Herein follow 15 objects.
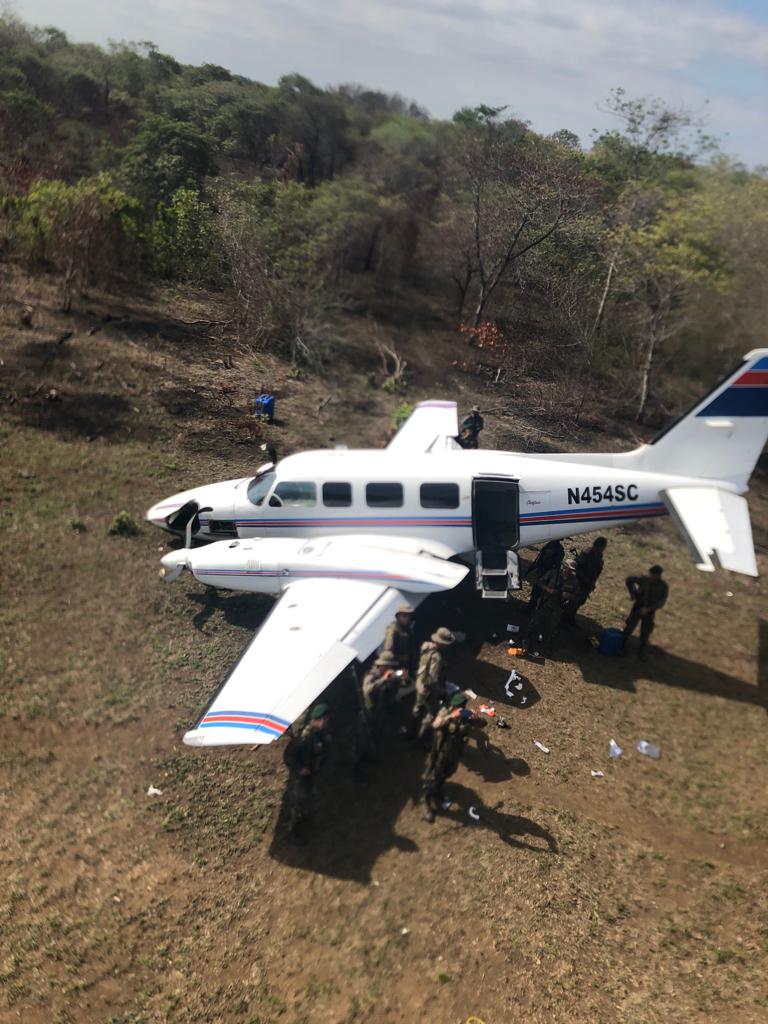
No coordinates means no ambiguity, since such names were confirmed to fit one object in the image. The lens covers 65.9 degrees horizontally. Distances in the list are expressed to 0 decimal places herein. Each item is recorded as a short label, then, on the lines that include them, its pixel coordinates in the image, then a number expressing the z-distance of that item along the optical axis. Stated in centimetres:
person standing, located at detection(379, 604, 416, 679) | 1044
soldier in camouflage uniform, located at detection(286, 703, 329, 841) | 853
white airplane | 1241
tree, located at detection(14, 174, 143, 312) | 2444
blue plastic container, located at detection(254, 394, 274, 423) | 2180
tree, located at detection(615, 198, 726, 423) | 2312
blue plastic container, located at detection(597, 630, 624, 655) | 1300
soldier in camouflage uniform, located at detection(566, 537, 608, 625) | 1289
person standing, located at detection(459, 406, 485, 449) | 1783
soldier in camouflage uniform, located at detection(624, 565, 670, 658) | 1239
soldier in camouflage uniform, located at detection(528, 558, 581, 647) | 1268
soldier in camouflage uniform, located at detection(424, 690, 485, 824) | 871
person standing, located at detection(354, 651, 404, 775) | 962
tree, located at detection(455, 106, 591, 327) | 2514
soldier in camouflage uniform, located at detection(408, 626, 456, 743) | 1000
